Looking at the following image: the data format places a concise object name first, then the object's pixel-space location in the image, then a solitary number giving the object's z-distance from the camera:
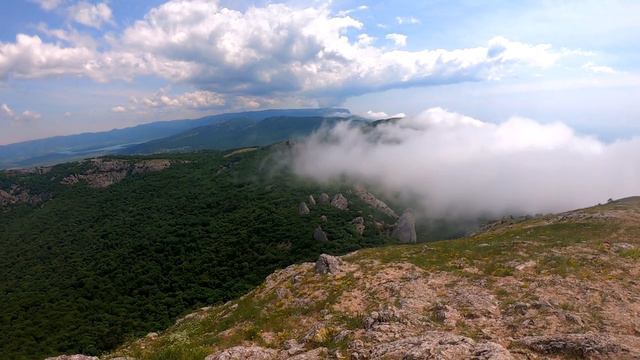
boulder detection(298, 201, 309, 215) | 193.12
